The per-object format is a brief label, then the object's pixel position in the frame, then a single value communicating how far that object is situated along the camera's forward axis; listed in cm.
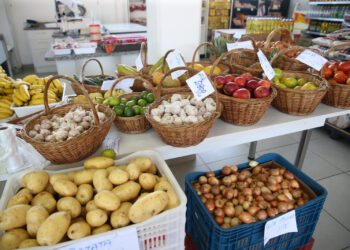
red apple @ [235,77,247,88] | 147
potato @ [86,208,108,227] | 78
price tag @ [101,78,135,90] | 151
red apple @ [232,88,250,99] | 133
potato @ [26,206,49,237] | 76
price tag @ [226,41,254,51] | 176
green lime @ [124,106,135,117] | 130
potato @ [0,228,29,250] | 74
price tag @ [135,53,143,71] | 177
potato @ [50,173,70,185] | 91
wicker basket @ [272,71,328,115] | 145
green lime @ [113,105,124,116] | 130
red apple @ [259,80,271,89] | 144
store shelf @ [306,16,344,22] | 466
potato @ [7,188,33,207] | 85
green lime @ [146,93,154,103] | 144
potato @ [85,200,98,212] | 85
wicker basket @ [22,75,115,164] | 101
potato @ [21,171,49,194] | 89
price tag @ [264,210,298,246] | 113
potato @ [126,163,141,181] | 94
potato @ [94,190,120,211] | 81
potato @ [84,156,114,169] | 99
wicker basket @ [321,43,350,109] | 162
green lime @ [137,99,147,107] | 140
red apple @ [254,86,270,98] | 136
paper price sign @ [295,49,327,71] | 161
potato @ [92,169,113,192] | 90
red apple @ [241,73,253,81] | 154
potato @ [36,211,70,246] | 70
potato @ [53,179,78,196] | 87
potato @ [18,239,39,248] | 72
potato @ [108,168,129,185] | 90
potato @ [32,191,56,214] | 85
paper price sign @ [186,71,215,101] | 124
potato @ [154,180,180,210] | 83
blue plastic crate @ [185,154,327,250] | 111
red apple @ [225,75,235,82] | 151
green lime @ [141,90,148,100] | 147
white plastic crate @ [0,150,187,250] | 78
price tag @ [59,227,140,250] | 72
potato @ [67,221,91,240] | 73
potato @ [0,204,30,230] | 77
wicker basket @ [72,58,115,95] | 169
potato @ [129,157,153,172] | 101
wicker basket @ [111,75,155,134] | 129
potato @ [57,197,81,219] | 82
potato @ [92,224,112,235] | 78
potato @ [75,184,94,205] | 89
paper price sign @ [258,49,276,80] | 152
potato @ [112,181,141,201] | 88
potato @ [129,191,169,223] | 77
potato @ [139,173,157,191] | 92
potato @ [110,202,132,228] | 78
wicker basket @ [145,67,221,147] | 112
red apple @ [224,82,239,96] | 140
